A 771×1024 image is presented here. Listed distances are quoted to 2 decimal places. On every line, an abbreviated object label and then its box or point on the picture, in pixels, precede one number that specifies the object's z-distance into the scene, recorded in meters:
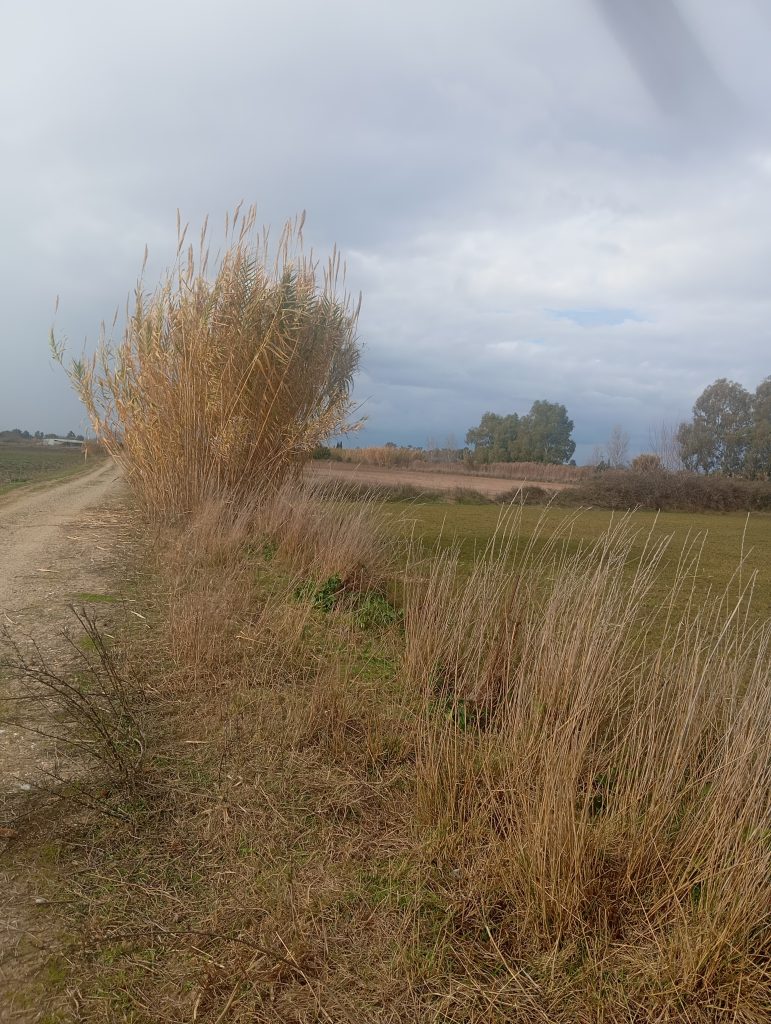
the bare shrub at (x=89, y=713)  3.23
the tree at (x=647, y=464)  37.03
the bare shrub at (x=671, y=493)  31.80
